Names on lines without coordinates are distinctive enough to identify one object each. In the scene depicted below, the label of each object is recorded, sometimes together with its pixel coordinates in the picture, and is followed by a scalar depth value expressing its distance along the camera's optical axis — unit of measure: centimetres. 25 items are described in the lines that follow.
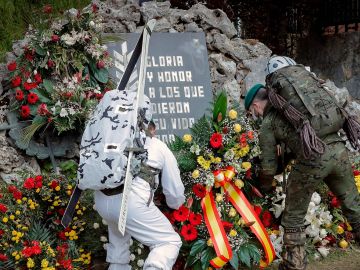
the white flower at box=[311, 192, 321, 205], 516
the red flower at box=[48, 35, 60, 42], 556
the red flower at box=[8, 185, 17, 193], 454
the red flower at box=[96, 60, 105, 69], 577
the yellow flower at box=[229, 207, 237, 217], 457
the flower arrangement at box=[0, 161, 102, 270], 423
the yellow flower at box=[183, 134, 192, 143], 459
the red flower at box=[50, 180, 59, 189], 466
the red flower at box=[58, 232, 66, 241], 456
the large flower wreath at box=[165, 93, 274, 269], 445
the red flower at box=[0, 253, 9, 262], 422
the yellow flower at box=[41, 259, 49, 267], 410
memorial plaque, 607
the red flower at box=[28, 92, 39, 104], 541
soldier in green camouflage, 416
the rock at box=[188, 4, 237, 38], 693
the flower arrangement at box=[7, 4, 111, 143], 533
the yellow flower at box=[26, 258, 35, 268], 412
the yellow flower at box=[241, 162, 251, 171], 459
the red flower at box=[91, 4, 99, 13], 585
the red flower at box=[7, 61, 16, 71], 563
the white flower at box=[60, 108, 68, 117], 521
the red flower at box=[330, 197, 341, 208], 536
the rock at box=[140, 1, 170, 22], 667
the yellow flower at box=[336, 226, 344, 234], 523
